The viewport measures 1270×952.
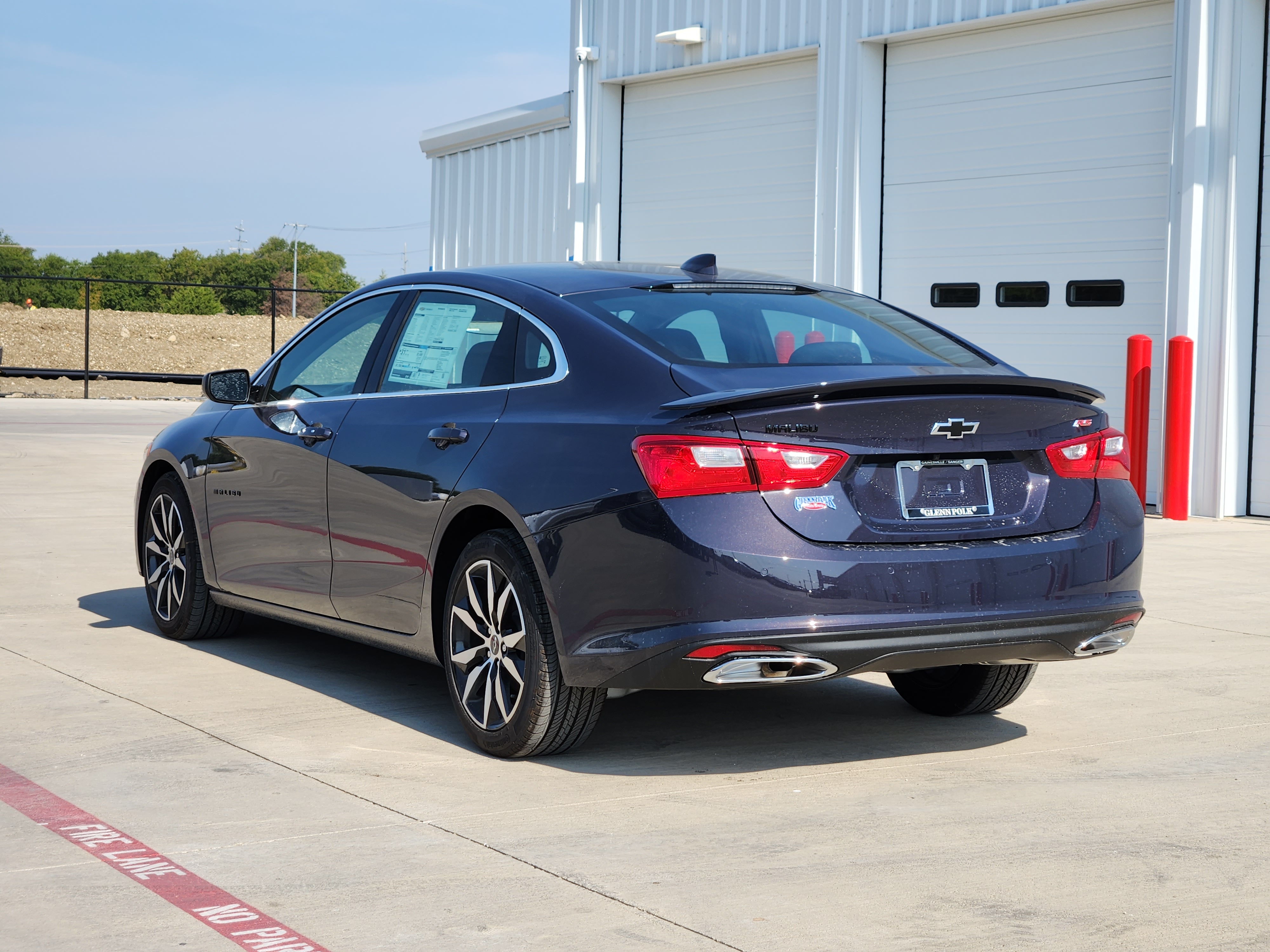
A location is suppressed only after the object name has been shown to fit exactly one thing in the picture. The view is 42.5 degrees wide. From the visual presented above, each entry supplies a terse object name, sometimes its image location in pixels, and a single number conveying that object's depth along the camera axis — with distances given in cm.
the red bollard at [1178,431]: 1205
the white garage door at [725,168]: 1571
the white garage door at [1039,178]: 1273
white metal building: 1212
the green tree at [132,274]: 7438
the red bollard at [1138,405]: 1226
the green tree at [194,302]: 7275
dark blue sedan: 440
